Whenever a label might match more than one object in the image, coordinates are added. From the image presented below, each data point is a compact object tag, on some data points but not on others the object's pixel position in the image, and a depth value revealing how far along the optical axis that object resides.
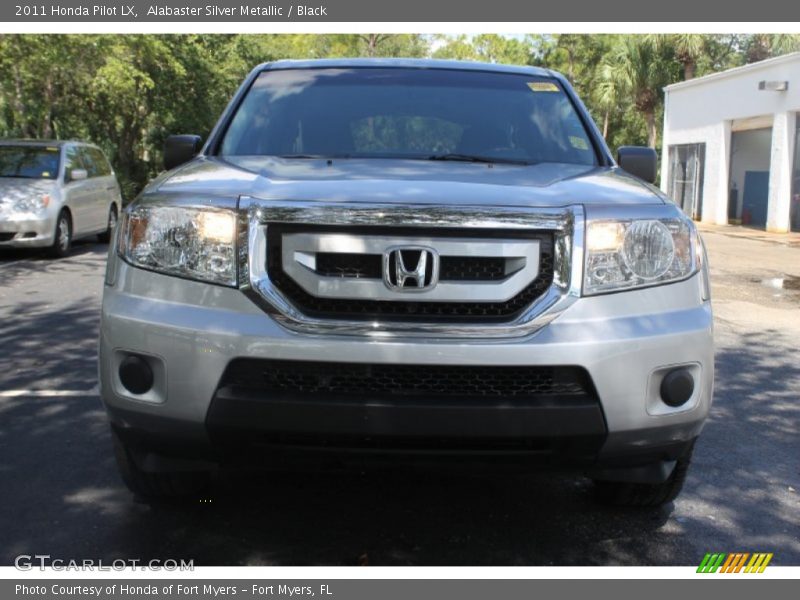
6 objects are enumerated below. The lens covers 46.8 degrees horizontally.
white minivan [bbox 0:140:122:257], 12.12
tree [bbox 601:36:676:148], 38.22
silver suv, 2.75
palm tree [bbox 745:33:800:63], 33.94
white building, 22.88
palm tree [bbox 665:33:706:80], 35.66
